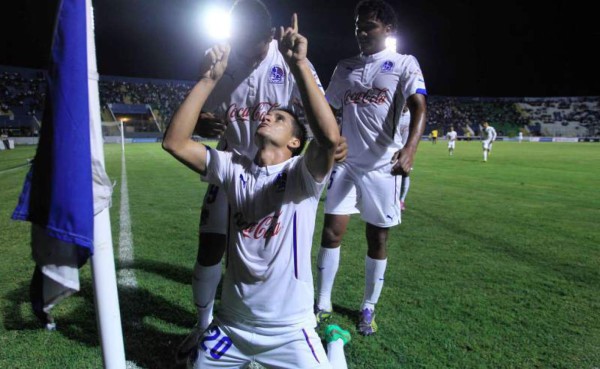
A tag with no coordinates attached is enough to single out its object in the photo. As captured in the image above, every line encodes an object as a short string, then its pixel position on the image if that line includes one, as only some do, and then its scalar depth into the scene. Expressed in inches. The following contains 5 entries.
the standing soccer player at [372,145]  135.9
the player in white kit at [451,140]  1000.5
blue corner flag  53.7
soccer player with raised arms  79.1
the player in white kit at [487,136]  822.5
